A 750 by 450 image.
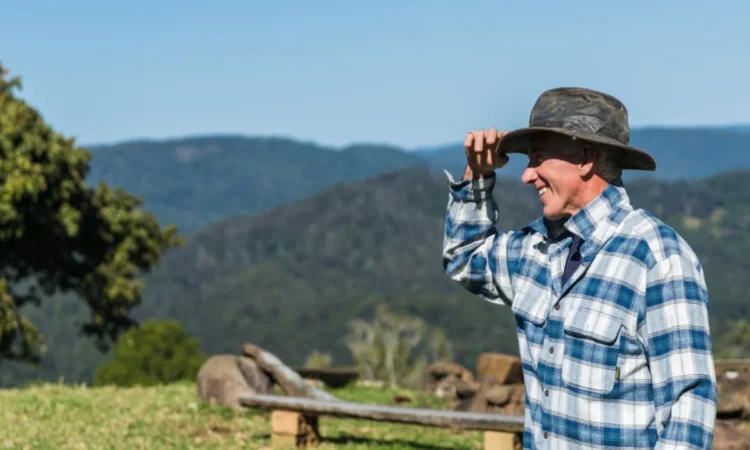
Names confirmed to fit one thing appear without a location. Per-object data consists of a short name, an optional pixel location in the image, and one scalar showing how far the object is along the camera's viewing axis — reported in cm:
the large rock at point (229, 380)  1307
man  368
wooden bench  955
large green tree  2733
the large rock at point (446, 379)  1524
